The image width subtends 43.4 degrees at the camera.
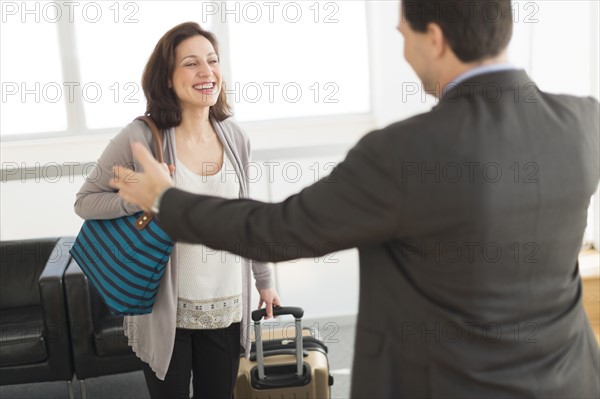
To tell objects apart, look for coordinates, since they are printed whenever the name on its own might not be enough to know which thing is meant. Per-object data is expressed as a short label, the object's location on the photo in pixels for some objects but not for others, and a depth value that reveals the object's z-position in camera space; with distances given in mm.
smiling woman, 2195
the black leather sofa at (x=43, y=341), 3227
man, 1206
